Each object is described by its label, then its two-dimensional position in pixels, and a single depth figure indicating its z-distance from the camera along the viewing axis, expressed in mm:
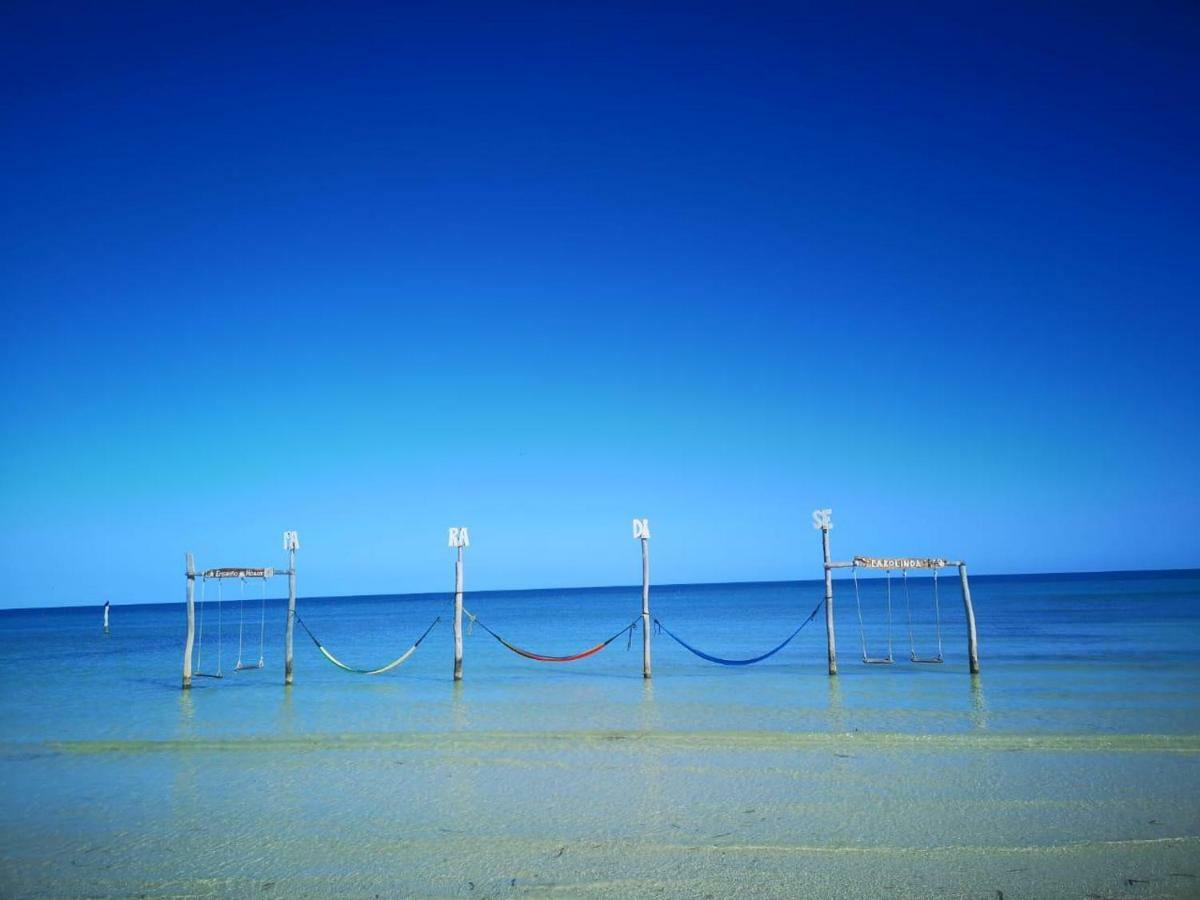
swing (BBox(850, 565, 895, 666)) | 18516
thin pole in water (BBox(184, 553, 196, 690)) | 16688
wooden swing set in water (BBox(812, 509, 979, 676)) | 17281
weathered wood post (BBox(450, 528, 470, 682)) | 17672
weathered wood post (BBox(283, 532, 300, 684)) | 17562
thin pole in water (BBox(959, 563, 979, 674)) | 17891
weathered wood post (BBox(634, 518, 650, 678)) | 17609
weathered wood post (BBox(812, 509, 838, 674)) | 17281
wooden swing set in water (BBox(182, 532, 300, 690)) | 16906
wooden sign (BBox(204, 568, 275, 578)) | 17094
